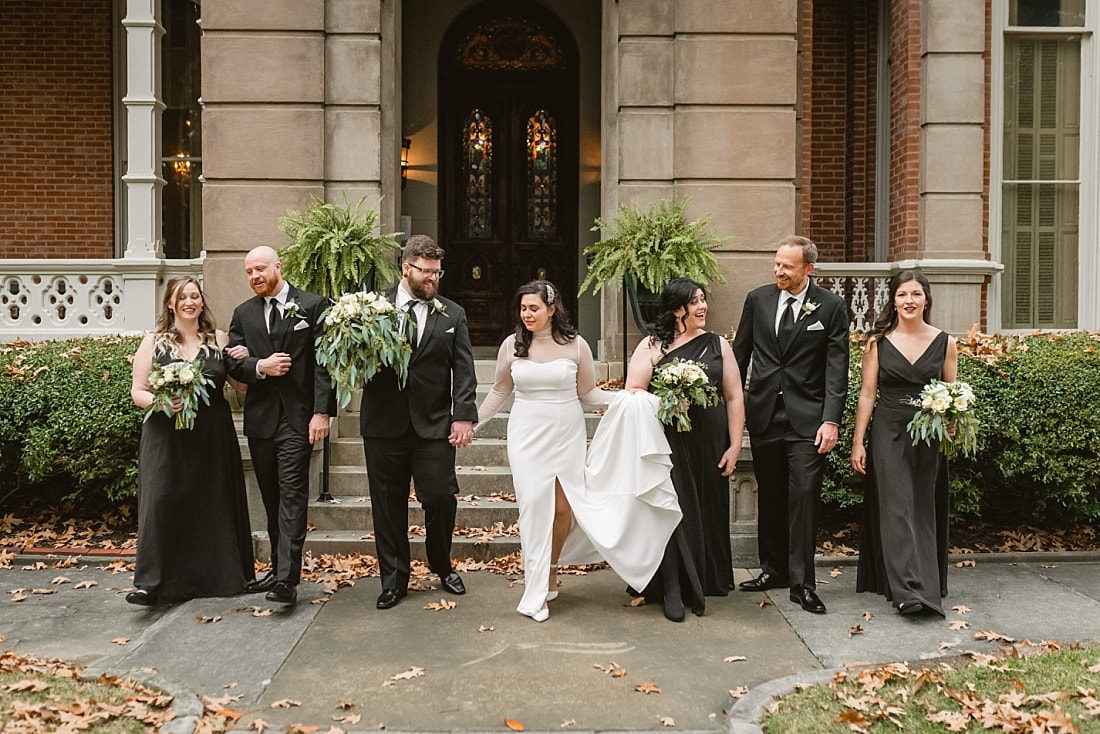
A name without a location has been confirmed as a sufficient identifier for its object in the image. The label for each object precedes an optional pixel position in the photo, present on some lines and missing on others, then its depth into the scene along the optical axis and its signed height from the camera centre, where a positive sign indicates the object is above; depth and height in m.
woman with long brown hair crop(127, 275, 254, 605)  6.80 -0.92
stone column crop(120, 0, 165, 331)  11.09 +1.92
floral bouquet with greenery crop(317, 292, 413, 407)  6.45 +0.04
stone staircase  8.00 -1.31
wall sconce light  13.12 +2.42
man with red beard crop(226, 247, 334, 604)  6.68 -0.29
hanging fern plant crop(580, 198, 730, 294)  9.84 +0.97
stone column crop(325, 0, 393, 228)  10.52 +2.57
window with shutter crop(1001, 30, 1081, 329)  12.34 +2.06
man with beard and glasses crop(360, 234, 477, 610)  6.75 -0.47
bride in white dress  6.52 -0.75
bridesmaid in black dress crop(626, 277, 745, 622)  6.68 -0.71
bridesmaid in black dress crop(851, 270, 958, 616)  6.63 -0.72
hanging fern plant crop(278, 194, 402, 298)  9.73 +0.93
